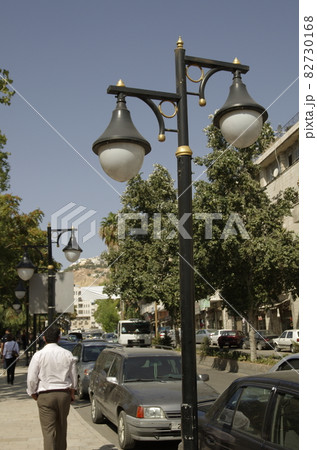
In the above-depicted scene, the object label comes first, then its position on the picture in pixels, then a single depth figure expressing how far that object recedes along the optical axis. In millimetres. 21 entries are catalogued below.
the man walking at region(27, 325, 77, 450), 6070
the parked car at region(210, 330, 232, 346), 42844
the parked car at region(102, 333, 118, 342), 53406
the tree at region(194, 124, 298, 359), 19812
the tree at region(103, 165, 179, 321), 32156
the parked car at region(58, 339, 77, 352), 23188
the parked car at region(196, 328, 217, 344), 45538
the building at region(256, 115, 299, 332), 38562
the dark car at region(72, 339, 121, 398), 14008
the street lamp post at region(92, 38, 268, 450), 4469
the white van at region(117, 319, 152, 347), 41125
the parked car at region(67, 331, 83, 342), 44038
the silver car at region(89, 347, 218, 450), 7738
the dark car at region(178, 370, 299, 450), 4020
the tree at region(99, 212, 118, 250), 51291
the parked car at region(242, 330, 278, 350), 36594
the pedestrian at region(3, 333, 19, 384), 17562
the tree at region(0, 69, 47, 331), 20388
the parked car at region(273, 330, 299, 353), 31239
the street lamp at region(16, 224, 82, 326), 13398
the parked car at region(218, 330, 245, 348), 39812
